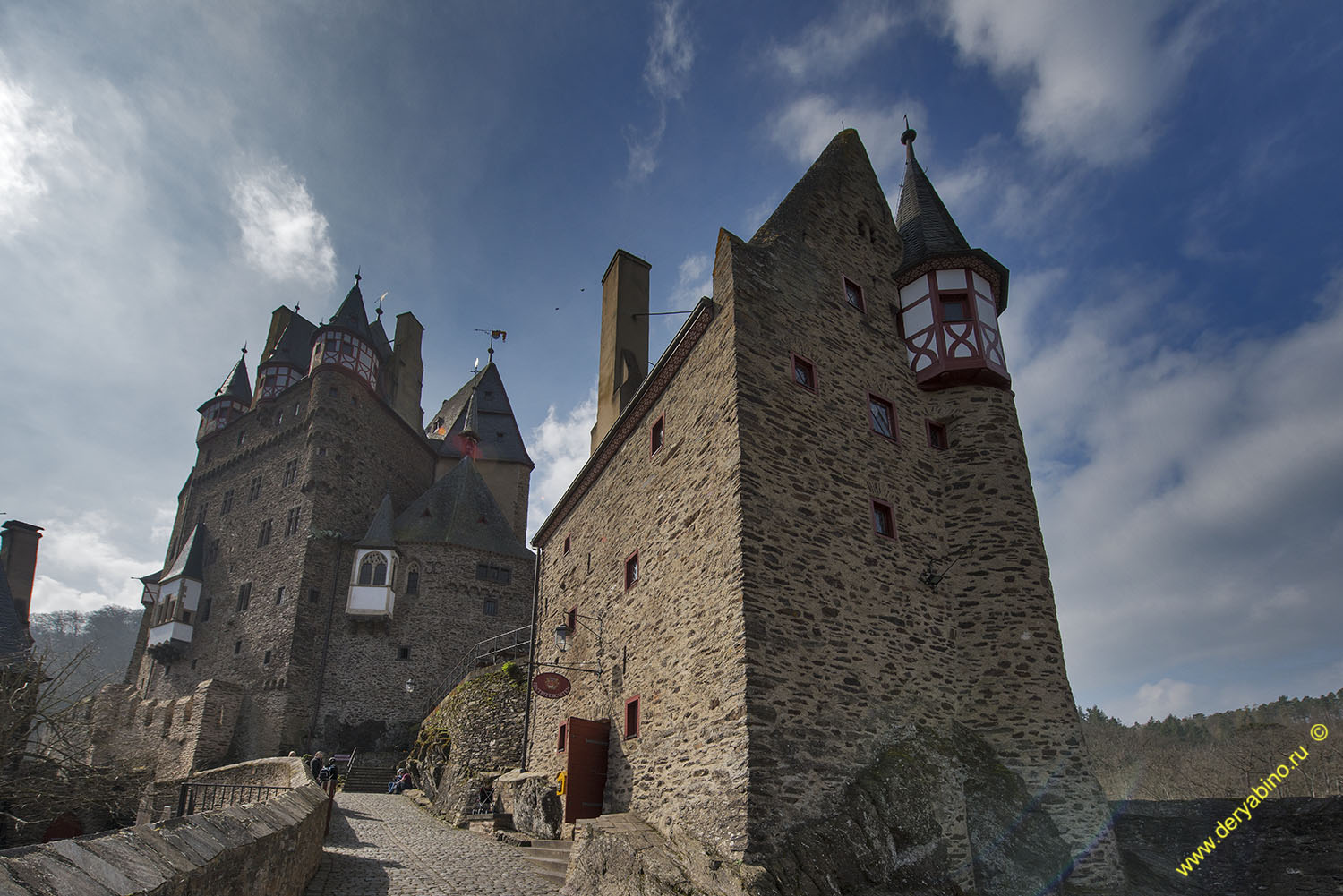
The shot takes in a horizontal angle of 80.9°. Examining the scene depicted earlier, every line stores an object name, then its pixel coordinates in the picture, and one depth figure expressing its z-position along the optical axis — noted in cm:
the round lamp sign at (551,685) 1513
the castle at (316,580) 3119
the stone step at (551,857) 1218
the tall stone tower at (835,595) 1052
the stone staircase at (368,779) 2497
